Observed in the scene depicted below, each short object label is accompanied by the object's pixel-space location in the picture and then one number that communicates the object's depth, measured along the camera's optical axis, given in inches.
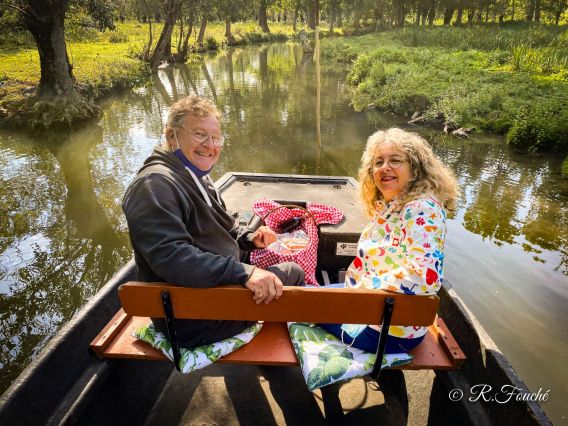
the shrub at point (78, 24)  564.5
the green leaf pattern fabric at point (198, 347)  85.1
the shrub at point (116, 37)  1252.5
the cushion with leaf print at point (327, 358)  81.0
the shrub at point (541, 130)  401.1
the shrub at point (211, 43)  1457.9
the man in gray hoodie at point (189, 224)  74.6
